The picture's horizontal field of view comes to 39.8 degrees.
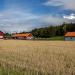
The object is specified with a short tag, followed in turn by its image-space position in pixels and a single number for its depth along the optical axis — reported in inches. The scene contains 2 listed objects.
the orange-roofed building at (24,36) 2183.0
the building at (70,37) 1659.2
